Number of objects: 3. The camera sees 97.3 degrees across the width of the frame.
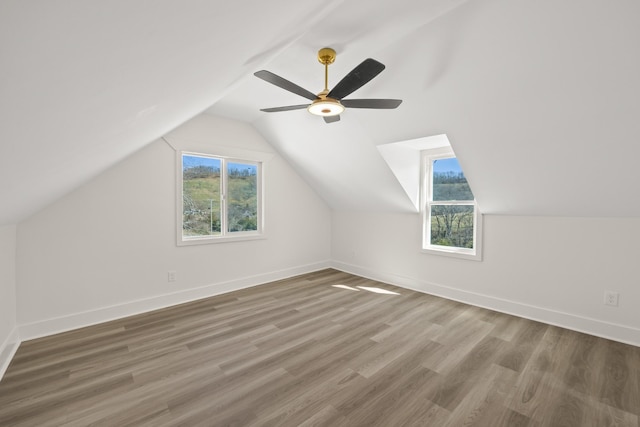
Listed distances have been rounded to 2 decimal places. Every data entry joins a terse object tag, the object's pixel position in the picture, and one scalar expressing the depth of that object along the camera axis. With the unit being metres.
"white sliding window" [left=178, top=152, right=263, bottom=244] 3.82
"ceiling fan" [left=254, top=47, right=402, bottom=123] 1.94
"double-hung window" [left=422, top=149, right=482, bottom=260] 3.77
